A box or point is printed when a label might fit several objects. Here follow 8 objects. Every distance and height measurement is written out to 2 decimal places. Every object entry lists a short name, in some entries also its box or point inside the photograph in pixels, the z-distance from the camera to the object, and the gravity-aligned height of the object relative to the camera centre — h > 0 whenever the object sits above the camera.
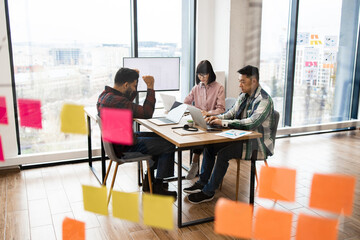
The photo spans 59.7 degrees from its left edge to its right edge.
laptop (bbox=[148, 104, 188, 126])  1.78 -0.36
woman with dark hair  2.57 -0.31
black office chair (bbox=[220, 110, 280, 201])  1.63 -0.39
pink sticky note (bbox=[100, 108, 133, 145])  0.65 -0.14
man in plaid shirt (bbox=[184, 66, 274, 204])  1.42 -0.41
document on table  1.70 -0.42
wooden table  1.66 -0.45
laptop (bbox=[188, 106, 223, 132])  1.87 -0.38
